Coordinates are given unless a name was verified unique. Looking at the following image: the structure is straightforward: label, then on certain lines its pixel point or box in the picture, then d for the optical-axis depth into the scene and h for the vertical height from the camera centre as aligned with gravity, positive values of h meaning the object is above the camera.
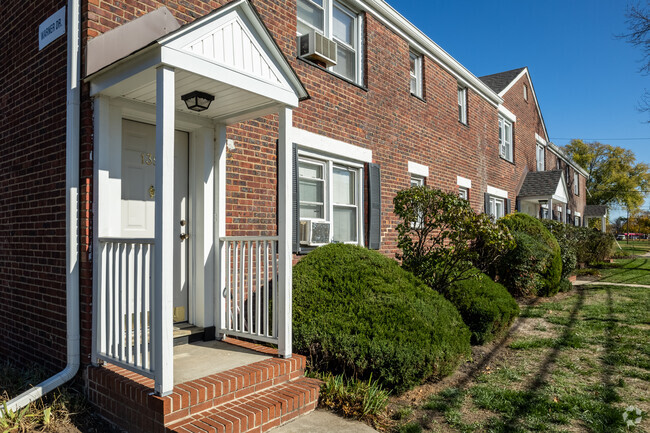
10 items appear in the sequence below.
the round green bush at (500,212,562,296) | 10.27 -0.63
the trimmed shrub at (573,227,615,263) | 16.44 -0.85
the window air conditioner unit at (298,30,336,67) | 6.64 +2.67
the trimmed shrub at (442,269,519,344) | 6.34 -1.21
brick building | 3.62 +0.34
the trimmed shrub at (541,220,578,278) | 12.06 -0.53
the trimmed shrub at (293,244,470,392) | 4.50 -1.07
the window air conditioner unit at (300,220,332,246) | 6.49 -0.11
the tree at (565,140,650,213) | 45.84 +5.23
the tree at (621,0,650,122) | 11.30 +4.93
